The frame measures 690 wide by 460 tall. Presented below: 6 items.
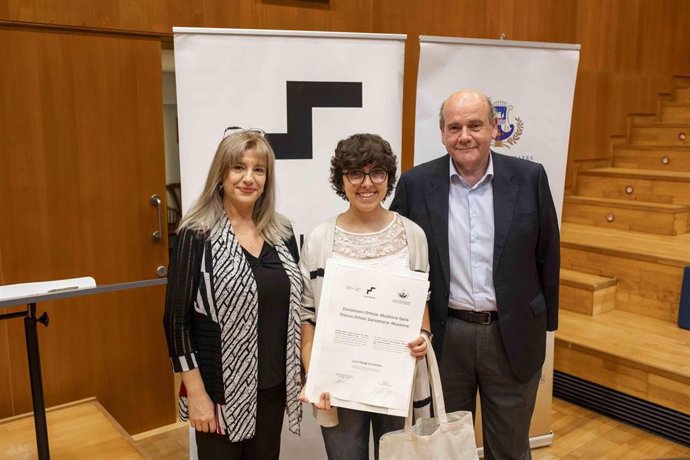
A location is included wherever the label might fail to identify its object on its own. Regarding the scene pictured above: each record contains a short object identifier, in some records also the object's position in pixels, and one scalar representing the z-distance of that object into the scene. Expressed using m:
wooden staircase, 3.30
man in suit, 1.90
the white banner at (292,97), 2.26
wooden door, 2.65
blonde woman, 1.59
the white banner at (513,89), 2.55
